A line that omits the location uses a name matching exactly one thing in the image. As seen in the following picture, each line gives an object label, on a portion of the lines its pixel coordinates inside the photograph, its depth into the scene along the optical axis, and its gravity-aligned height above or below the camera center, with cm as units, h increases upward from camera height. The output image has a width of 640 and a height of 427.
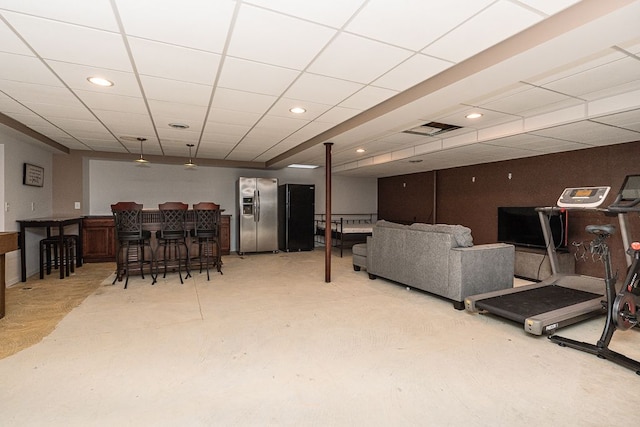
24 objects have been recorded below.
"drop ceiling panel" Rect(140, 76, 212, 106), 297 +117
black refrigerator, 809 -22
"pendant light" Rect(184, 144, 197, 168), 608 +108
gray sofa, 386 -70
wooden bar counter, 641 -62
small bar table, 486 -28
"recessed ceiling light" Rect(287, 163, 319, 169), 833 +112
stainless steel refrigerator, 772 -17
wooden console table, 335 -44
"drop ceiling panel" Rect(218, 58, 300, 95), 261 +116
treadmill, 310 -103
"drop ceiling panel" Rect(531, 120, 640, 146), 381 +96
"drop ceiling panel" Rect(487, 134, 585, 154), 446 +96
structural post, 506 -10
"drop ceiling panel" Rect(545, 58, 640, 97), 258 +114
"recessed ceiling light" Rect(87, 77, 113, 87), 288 +116
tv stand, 512 -91
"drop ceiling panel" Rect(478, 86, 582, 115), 320 +115
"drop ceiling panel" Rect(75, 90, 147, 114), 333 +117
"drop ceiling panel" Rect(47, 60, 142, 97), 266 +116
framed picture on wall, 512 +54
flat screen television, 527 -34
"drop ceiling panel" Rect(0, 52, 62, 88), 249 +115
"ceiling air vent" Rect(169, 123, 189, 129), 451 +117
